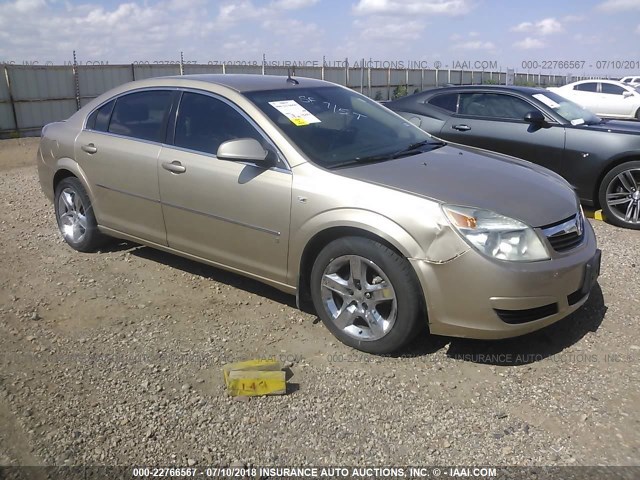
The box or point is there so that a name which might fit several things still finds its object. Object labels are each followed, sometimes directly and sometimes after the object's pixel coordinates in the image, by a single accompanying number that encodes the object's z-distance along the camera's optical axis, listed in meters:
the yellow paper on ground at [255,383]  3.21
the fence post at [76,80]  16.61
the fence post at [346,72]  23.20
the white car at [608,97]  18.67
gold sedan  3.32
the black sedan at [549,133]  6.52
